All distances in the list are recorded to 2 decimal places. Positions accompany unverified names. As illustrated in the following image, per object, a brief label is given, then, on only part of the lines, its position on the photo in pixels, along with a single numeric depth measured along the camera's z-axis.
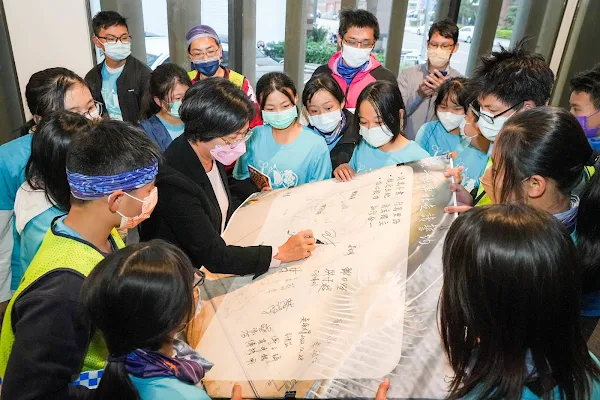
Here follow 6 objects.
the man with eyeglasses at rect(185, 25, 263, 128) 2.89
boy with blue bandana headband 0.98
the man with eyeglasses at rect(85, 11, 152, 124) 2.97
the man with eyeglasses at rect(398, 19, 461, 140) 2.90
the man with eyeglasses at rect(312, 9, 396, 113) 2.82
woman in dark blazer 1.55
